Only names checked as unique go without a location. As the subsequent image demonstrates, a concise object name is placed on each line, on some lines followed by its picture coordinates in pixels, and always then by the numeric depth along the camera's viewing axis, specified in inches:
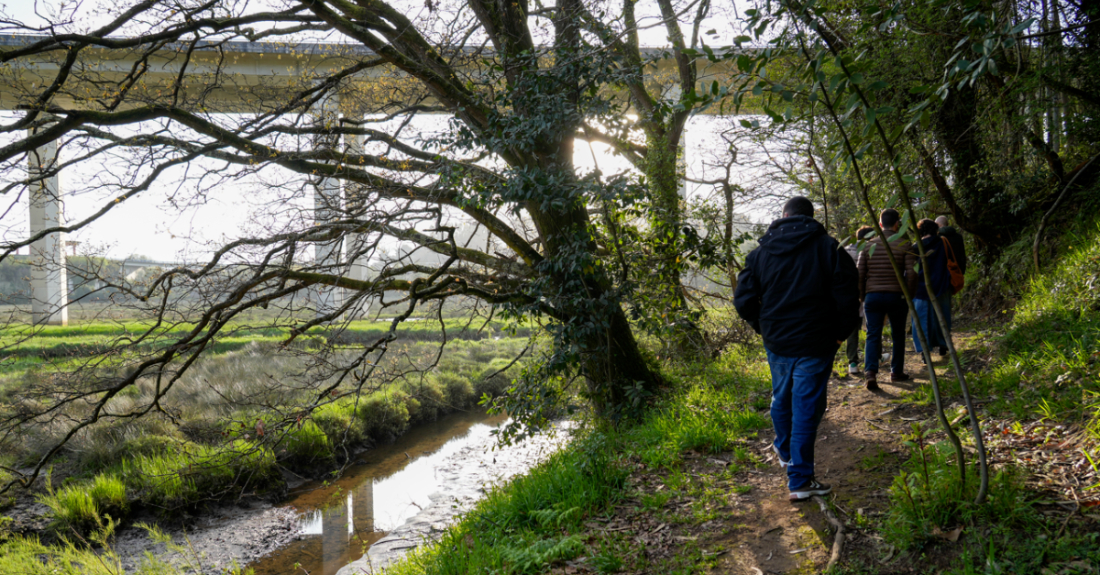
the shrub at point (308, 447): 402.0
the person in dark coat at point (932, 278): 244.4
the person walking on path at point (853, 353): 280.5
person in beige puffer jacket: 234.2
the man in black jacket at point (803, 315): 148.9
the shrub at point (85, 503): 304.3
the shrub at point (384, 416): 477.7
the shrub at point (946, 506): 119.0
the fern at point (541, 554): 155.3
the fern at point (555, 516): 177.5
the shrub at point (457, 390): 579.2
